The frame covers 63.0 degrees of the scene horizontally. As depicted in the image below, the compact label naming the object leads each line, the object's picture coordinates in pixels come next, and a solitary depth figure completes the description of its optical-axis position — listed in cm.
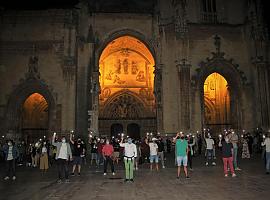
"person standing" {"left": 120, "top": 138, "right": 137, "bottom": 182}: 824
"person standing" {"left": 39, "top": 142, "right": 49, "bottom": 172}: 1143
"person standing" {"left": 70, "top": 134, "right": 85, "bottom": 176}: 979
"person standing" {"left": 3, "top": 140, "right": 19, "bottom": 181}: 933
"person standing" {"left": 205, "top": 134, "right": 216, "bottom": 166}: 1171
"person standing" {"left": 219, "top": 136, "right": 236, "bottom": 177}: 869
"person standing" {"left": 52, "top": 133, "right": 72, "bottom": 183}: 839
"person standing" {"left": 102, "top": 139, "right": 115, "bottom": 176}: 971
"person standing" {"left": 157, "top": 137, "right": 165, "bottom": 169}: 1168
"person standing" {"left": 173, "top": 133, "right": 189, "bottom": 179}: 872
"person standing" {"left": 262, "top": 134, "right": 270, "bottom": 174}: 905
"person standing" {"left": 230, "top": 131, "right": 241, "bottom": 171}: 1007
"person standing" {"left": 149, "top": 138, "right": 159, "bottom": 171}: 1093
